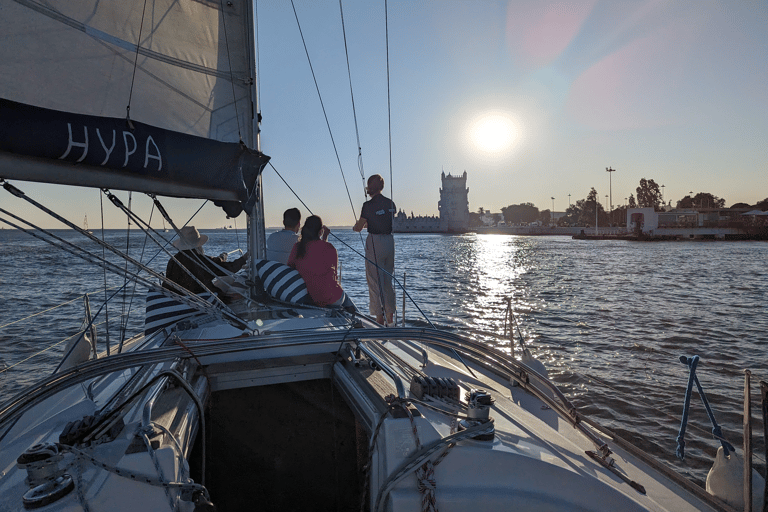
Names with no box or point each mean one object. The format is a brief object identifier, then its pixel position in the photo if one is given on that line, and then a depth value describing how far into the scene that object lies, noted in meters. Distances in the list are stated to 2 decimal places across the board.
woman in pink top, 3.66
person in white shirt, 4.42
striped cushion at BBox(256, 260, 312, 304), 3.69
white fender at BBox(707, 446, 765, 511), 1.57
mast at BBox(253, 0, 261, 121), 3.95
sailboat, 1.47
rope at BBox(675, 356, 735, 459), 1.74
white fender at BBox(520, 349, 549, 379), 3.12
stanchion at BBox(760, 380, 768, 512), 1.30
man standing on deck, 4.69
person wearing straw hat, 4.42
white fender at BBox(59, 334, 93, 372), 3.20
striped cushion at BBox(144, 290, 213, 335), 3.54
